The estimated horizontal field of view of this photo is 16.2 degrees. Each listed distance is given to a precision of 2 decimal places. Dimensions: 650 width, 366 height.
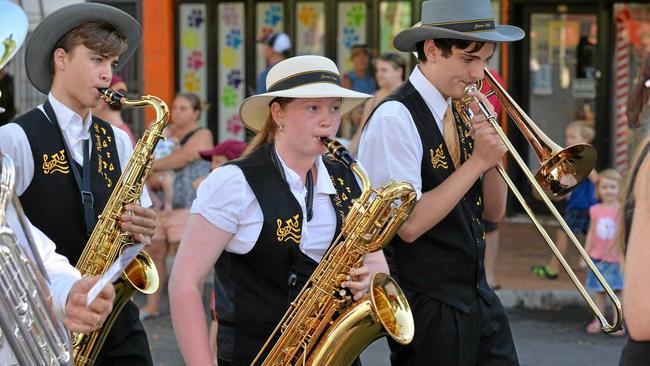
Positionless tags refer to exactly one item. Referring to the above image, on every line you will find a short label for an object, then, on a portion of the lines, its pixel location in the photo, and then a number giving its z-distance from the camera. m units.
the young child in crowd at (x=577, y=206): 18.49
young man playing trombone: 8.31
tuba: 5.07
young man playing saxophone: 8.39
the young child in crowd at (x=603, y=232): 16.27
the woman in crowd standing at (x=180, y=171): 17.04
